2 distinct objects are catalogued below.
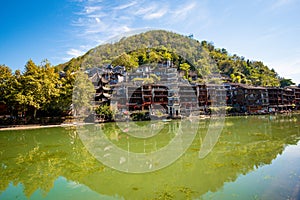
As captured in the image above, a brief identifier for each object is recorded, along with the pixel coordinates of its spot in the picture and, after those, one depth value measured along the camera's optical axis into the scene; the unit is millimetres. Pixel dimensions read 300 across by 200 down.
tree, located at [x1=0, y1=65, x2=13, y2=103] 28200
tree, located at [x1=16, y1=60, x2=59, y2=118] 27772
